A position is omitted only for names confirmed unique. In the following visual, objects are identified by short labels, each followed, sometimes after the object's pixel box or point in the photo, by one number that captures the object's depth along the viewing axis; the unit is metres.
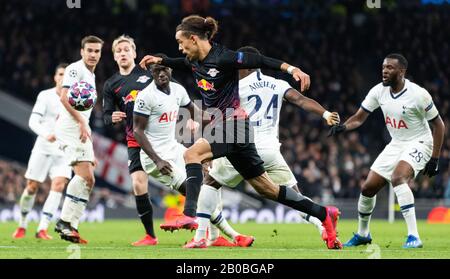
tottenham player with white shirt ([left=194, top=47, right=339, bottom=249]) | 10.95
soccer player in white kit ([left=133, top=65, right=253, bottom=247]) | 11.20
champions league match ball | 11.87
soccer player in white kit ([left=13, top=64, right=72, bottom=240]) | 14.38
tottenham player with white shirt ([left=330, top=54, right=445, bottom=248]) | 11.27
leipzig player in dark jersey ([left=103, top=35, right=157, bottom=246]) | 11.59
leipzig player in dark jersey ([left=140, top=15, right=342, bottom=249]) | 9.66
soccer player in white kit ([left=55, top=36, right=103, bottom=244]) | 12.08
